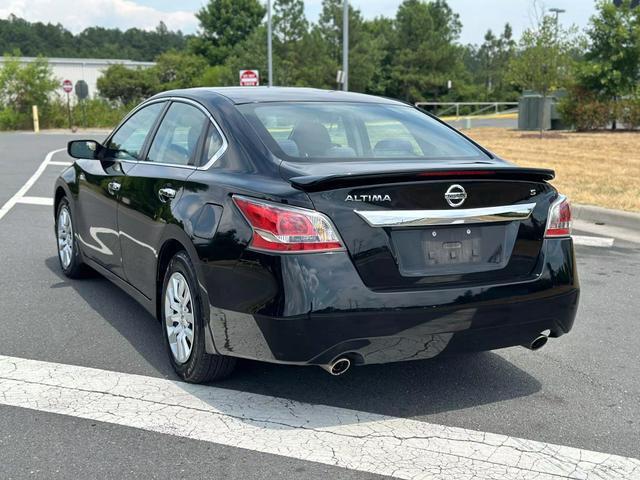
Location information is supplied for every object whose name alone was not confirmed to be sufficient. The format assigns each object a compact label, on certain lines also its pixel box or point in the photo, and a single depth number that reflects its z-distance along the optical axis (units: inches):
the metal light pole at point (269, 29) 1356.1
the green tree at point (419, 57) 2817.4
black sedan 134.3
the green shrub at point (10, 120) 1577.3
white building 3355.1
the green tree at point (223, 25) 3253.0
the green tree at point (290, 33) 2226.9
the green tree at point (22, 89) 1601.9
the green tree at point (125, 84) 2384.4
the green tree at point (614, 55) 1009.5
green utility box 1139.3
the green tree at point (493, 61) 2875.7
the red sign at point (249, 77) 1098.1
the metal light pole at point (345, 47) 1059.3
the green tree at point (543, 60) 983.6
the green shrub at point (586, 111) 1026.1
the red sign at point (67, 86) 1529.8
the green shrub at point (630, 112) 1007.0
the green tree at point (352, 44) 2500.0
